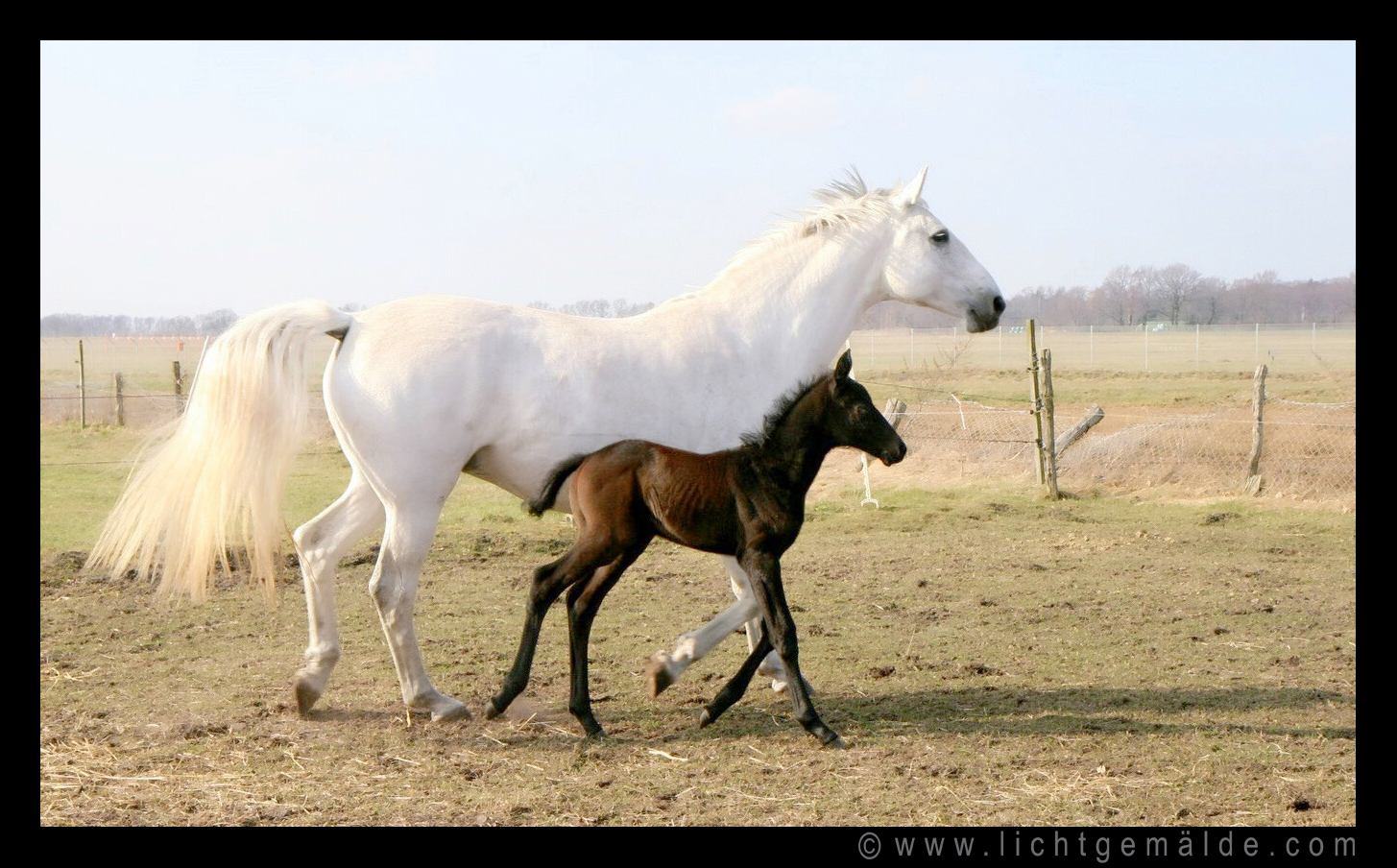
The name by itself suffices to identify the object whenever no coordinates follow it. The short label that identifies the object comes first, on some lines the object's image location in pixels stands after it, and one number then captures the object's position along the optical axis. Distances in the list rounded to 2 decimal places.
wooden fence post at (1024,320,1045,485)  12.05
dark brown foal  4.54
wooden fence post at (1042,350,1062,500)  11.76
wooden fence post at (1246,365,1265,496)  11.91
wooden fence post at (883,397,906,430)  14.43
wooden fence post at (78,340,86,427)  17.22
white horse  4.71
